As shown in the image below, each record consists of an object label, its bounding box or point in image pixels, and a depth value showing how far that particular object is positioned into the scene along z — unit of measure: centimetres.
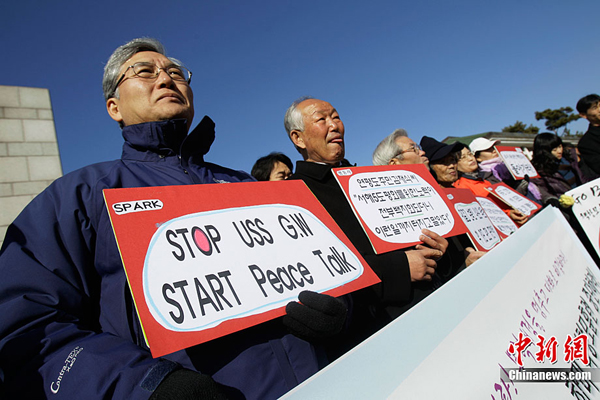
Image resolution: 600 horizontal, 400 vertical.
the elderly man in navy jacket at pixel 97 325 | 81
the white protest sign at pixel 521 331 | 78
